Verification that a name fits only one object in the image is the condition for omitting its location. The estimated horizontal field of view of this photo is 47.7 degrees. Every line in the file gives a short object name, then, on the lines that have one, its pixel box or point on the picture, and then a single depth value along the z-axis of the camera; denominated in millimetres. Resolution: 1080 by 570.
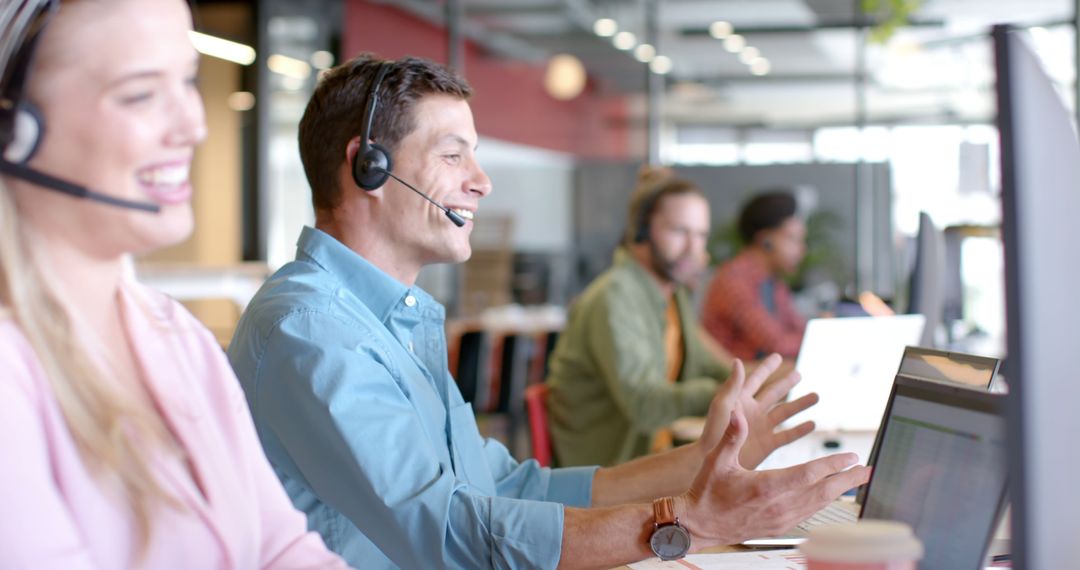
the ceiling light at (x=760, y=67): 9109
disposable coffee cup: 933
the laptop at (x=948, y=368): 1582
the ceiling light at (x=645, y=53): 8641
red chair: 3266
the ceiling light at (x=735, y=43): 8977
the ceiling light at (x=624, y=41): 8820
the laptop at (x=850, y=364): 2590
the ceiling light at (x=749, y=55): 8992
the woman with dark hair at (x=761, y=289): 5055
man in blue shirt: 1568
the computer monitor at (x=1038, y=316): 1057
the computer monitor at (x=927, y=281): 3258
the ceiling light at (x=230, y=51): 7039
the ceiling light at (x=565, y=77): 9398
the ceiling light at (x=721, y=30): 8961
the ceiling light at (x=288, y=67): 7490
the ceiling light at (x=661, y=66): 8633
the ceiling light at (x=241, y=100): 7395
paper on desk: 1650
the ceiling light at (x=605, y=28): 8953
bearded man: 3547
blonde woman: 964
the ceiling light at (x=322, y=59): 7652
